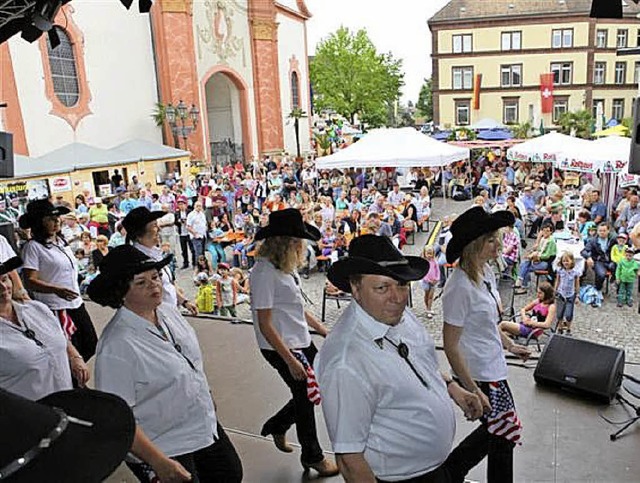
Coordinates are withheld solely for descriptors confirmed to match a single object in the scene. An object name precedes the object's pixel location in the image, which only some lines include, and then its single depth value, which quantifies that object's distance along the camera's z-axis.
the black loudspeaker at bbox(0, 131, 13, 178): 4.52
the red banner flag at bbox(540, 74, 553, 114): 38.00
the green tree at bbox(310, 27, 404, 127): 40.12
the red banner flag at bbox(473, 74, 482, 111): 39.34
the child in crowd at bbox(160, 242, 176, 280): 8.86
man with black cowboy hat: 1.88
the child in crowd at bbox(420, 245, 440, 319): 7.83
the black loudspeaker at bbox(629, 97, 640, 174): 3.87
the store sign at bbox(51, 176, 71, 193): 14.39
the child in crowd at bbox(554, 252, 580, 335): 6.98
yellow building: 38.22
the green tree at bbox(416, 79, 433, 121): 60.38
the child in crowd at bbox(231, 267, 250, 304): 7.84
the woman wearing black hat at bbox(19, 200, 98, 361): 3.92
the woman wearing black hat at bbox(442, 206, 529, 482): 2.71
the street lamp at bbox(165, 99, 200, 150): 20.58
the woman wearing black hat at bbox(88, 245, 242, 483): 2.10
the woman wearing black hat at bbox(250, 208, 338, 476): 3.07
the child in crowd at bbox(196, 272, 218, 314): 7.34
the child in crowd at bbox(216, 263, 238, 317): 7.33
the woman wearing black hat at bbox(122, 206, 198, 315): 3.78
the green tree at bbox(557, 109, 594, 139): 32.78
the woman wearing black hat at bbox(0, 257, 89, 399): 2.26
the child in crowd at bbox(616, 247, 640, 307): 7.77
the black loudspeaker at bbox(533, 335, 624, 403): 3.96
